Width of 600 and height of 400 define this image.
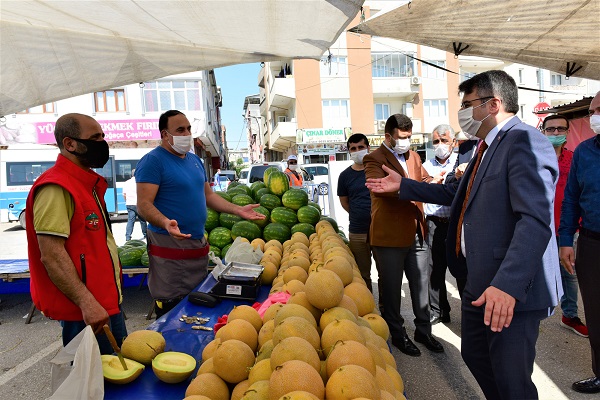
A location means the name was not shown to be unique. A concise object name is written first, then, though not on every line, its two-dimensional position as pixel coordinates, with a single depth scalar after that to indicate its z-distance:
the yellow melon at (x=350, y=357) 1.52
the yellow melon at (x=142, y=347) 2.03
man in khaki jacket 3.81
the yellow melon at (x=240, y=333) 1.96
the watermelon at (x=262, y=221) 5.42
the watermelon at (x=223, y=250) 5.22
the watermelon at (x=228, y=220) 5.58
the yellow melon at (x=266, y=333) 1.94
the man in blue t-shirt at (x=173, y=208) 3.29
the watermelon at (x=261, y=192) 5.90
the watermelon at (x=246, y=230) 5.19
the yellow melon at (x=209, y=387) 1.64
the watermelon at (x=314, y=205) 5.77
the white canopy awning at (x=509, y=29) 3.33
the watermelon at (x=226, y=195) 5.82
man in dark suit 1.96
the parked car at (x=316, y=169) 19.27
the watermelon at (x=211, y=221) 5.60
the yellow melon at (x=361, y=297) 2.40
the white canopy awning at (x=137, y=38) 2.72
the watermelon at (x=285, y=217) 5.36
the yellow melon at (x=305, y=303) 2.09
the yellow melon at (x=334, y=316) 1.90
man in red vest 2.25
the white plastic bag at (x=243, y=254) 3.65
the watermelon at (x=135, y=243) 6.44
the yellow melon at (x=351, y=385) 1.35
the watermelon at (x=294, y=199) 5.59
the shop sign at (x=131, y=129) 24.45
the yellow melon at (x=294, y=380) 1.36
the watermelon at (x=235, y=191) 5.94
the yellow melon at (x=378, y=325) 2.20
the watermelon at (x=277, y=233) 5.14
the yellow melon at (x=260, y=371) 1.60
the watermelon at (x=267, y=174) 6.13
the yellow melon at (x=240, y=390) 1.64
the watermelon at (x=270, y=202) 5.63
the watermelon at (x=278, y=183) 5.89
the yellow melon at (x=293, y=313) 1.87
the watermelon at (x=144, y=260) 5.75
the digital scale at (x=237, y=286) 3.04
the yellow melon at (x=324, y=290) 2.03
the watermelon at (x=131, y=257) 5.86
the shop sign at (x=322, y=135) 30.53
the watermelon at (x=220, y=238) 5.36
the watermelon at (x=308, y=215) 5.41
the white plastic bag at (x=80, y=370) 1.65
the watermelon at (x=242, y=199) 5.68
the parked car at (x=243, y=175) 24.55
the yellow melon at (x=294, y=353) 1.52
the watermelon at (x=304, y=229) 5.12
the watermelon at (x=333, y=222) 5.63
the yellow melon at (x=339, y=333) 1.69
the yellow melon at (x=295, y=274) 2.79
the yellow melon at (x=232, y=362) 1.73
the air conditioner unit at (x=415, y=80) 32.10
